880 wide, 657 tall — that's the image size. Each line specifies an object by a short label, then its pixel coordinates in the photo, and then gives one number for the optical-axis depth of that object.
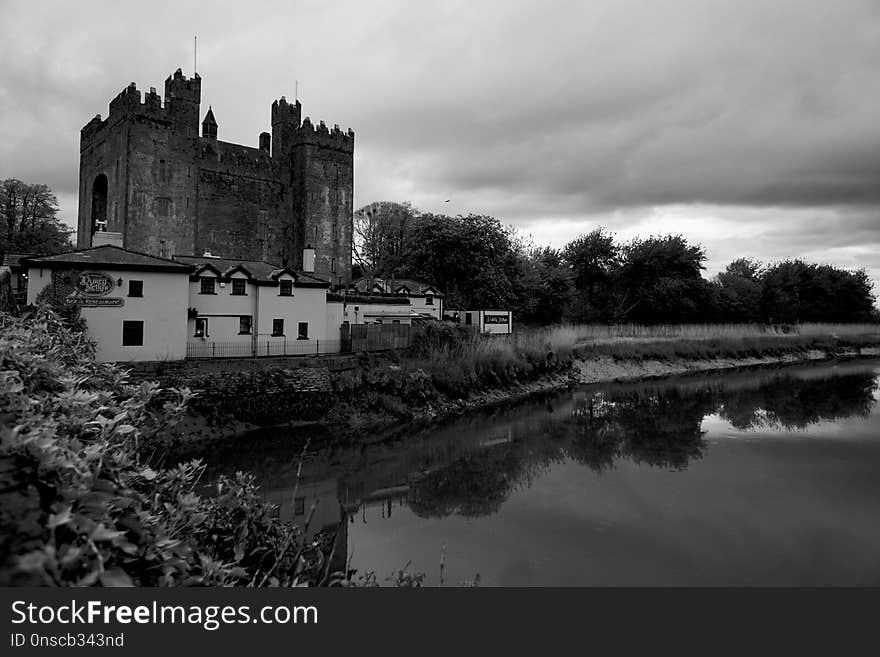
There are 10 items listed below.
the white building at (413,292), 36.28
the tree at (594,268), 62.84
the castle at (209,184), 38.25
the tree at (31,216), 43.78
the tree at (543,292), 49.62
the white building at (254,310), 25.16
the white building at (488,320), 40.58
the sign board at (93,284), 20.41
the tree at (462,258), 43.31
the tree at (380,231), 60.38
